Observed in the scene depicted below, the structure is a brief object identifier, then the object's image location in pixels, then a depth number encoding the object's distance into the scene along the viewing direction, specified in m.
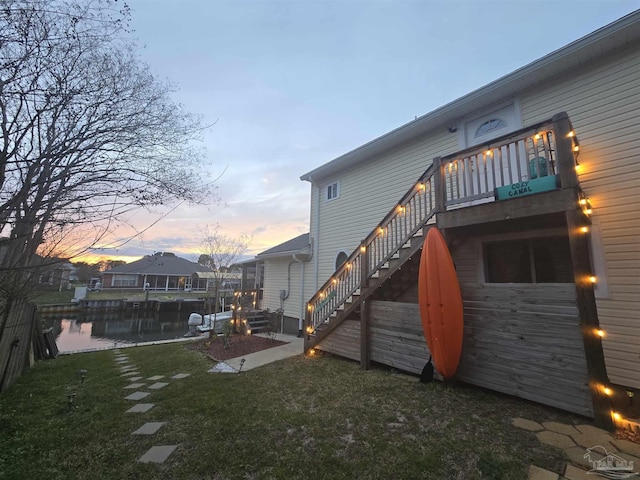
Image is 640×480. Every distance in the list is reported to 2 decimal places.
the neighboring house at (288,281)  9.71
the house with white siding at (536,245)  3.49
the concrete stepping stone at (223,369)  5.60
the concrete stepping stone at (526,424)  3.12
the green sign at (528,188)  3.69
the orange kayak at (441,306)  4.03
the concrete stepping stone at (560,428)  3.02
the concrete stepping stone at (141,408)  3.77
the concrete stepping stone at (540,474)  2.28
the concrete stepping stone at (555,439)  2.77
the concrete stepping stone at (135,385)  4.81
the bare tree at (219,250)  14.66
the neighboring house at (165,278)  33.72
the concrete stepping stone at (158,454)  2.63
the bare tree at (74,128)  2.54
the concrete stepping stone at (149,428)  3.16
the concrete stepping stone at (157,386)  4.70
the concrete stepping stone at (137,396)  4.27
